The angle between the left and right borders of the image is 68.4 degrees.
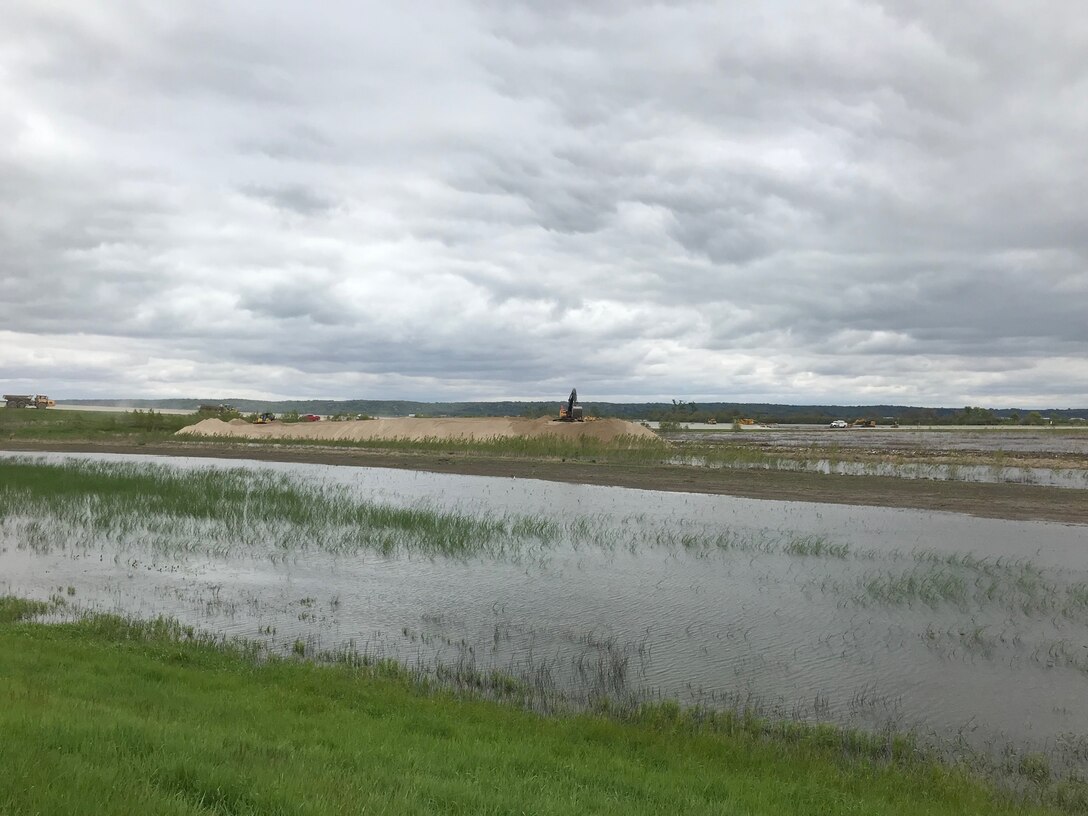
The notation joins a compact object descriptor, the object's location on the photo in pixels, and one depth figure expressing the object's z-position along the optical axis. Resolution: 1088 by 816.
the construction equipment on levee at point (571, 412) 65.58
